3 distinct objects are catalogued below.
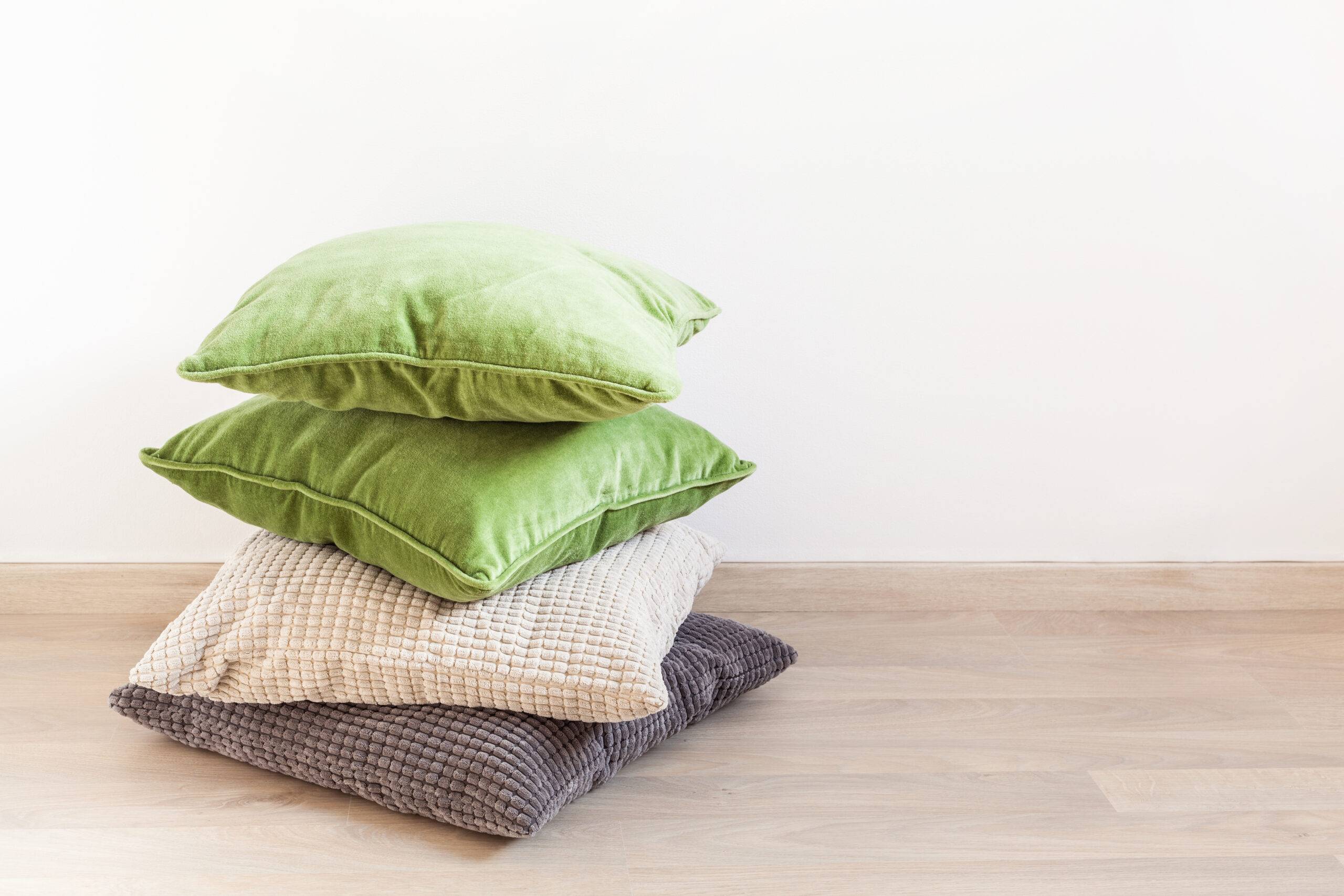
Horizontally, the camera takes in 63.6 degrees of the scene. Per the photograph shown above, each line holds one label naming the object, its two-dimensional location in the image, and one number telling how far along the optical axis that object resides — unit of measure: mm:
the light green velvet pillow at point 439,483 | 944
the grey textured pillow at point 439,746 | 928
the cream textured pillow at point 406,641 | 945
